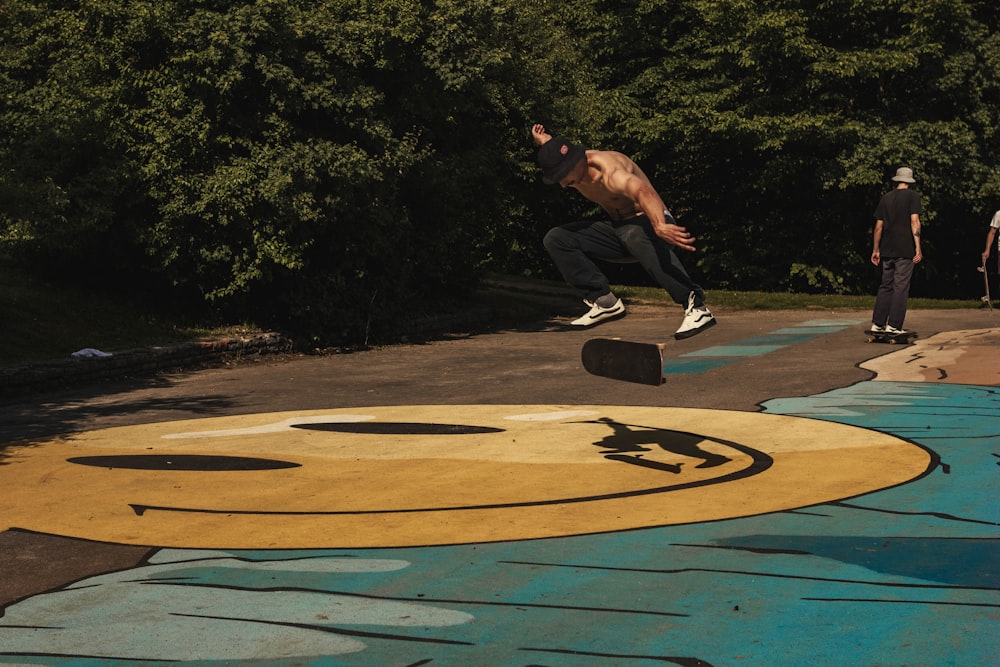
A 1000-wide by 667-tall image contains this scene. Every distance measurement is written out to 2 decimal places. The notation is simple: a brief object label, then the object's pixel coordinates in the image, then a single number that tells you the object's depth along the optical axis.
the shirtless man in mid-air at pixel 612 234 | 9.05
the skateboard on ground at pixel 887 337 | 17.58
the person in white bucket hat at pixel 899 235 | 16.44
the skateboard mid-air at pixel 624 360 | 8.99
